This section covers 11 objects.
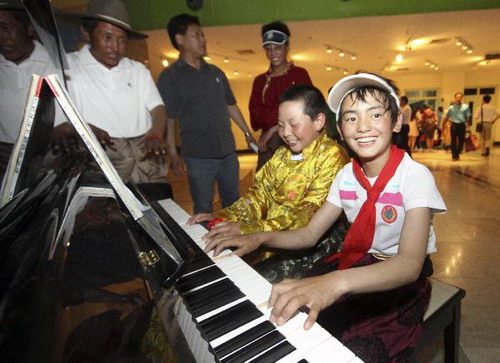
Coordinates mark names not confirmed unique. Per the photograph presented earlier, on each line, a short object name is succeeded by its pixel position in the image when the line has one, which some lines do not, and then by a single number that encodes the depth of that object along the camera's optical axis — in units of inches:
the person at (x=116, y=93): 76.4
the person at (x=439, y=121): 570.3
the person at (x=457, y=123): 381.1
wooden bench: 44.9
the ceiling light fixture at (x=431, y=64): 475.3
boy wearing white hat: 37.7
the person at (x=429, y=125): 531.5
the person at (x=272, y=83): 101.7
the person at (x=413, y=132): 515.2
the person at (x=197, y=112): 97.0
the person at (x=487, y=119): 431.2
